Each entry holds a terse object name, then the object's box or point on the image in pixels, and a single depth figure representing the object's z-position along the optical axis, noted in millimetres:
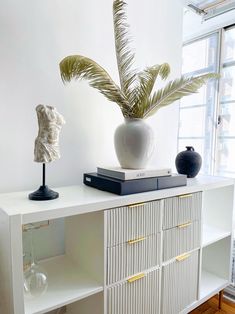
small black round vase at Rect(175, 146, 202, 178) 1715
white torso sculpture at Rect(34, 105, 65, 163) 1043
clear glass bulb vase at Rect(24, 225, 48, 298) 1056
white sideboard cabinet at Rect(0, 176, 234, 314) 944
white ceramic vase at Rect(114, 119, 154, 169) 1296
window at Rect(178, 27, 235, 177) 2131
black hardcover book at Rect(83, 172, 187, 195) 1188
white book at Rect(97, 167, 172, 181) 1222
